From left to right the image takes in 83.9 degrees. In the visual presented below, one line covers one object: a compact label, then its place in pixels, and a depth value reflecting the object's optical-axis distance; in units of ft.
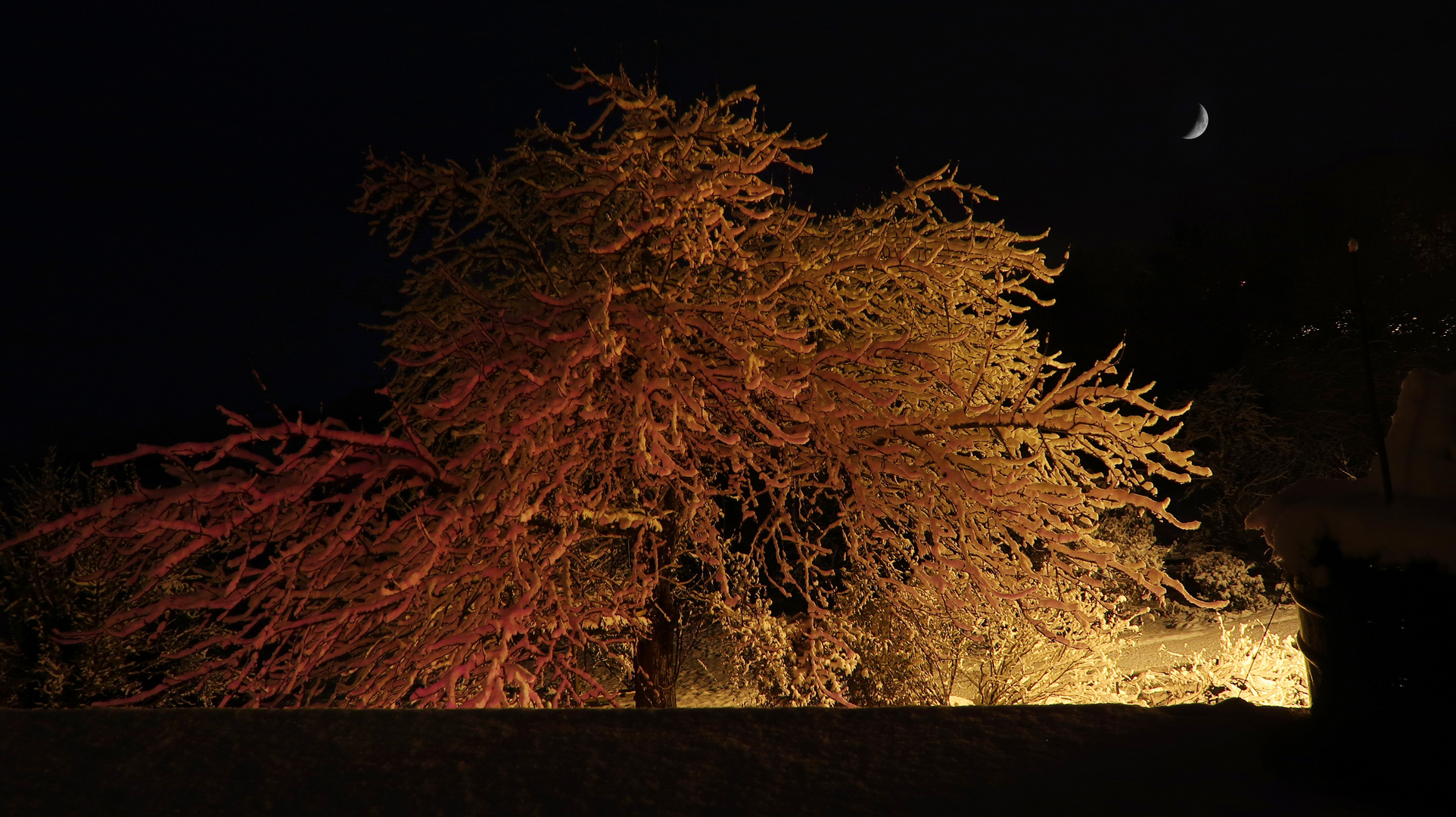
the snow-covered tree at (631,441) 14.73
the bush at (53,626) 39.06
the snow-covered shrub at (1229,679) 22.13
